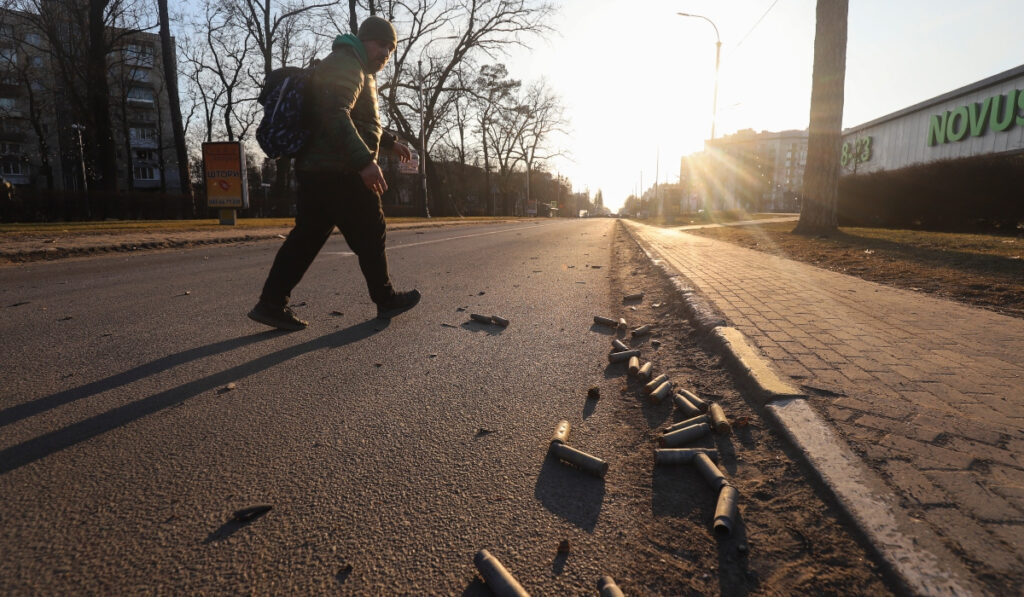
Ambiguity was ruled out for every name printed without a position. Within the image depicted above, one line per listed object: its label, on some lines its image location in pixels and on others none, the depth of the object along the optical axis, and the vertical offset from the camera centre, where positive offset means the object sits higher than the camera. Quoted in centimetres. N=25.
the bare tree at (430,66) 3375 +1024
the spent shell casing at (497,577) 133 -91
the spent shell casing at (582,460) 199 -90
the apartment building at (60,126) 3322 +887
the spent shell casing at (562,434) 220 -88
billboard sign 1808 +148
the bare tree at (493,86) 3600 +1026
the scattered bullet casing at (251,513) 165 -91
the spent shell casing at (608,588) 133 -92
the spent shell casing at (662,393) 277 -88
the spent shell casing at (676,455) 207 -90
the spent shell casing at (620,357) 349 -87
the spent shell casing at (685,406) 257 -89
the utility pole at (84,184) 2233 +165
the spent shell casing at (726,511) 163 -90
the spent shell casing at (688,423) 234 -88
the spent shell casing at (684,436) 224 -89
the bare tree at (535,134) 6381 +1144
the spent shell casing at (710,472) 189 -90
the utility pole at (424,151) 3494 +500
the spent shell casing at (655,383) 289 -87
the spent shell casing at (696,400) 266 -89
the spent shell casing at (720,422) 236 -88
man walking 360 +37
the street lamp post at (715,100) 3133 +733
